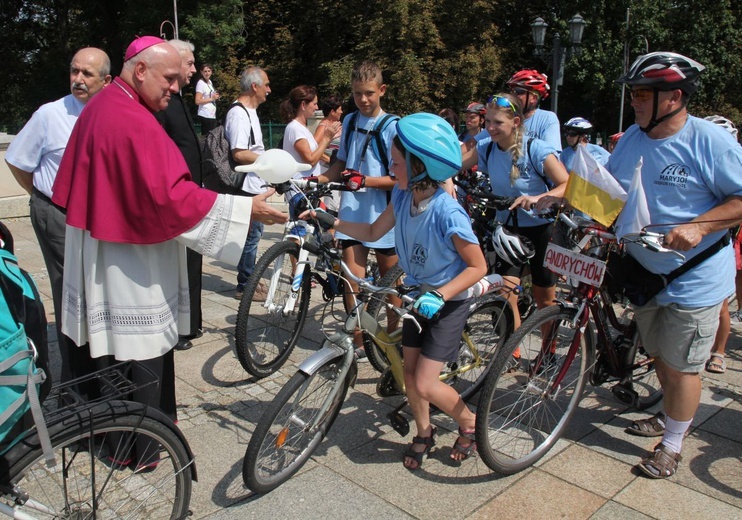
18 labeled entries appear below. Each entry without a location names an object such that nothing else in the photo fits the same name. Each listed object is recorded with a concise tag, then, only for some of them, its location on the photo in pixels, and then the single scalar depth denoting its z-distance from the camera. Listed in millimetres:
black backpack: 5441
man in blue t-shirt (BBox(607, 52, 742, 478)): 2980
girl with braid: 4000
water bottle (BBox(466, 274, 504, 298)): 3212
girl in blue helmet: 2867
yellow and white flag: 3146
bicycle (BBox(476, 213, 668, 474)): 3131
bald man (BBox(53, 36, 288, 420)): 2617
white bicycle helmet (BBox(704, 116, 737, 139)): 4387
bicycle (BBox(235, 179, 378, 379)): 4059
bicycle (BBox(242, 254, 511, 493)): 2850
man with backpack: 5562
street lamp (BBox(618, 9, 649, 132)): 26589
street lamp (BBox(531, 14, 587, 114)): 14977
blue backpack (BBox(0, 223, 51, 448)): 1902
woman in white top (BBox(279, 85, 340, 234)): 5820
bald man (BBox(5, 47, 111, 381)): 3496
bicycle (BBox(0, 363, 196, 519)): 2078
